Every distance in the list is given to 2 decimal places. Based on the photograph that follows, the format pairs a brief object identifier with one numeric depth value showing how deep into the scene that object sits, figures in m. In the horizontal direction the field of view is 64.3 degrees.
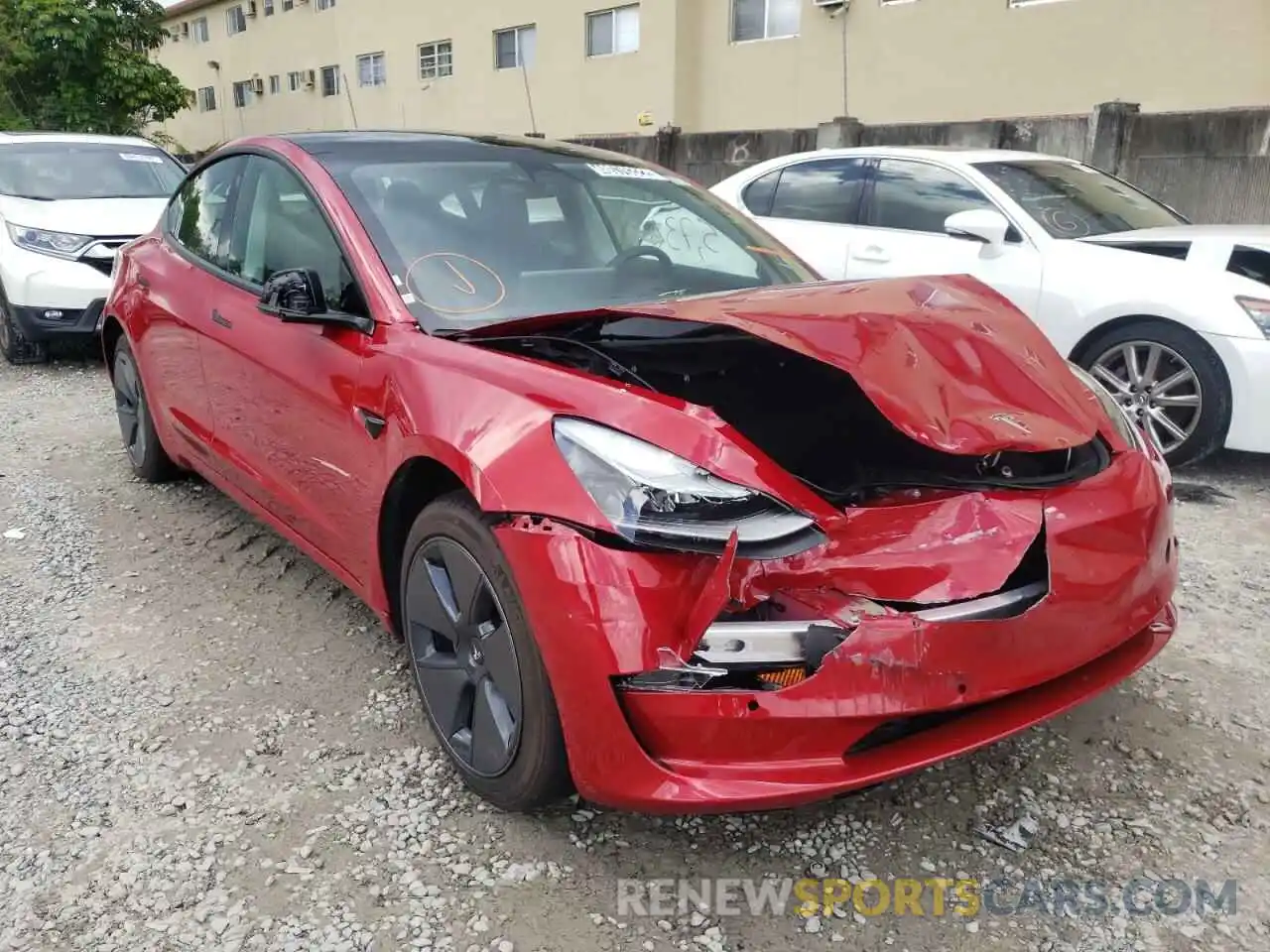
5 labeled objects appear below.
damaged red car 1.87
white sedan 4.60
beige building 11.73
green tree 17.80
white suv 6.92
